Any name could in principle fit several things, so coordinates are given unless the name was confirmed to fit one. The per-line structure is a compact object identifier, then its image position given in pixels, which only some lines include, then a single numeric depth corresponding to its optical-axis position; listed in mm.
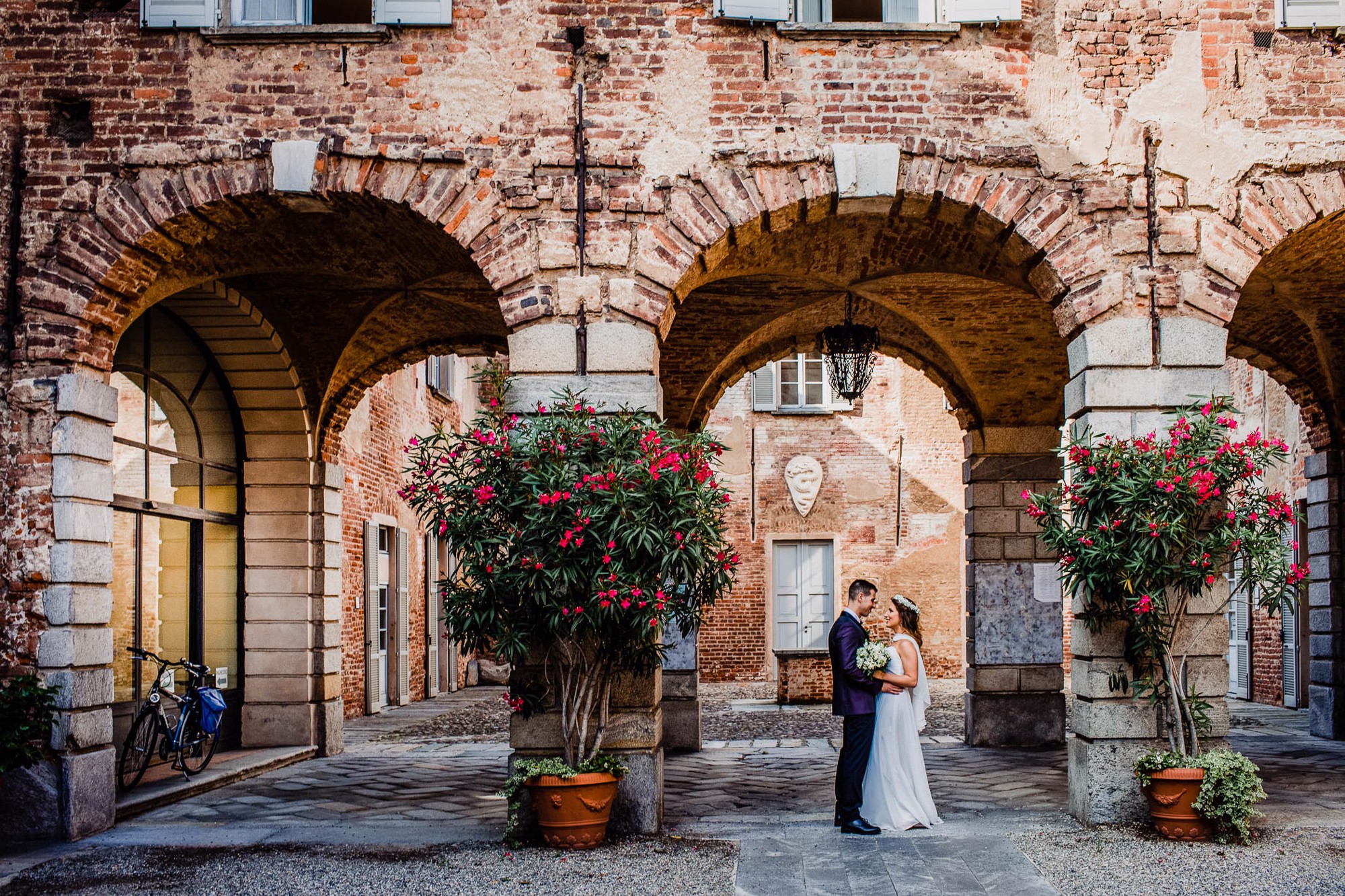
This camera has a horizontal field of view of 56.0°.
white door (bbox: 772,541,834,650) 19734
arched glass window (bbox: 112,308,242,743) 9422
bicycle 9047
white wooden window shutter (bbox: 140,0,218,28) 7641
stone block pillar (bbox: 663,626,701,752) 11398
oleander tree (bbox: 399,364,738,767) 6633
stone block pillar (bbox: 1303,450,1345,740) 12172
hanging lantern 10539
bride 7516
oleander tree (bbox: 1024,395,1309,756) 6898
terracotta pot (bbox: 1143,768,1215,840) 6887
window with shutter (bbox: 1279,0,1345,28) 7555
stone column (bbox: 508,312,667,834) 7277
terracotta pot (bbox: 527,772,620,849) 6824
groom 7371
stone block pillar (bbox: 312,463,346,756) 11312
